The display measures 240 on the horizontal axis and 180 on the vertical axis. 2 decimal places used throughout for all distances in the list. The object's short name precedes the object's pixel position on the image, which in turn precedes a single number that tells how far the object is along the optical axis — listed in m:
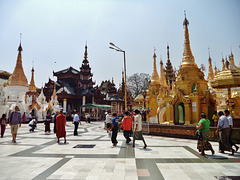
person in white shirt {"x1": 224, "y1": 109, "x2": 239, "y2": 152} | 6.65
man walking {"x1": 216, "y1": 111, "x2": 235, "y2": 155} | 6.58
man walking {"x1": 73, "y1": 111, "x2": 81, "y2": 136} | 12.27
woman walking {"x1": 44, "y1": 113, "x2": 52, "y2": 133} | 13.70
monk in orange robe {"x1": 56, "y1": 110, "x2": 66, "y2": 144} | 9.03
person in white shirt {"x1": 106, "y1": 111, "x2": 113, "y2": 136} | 11.97
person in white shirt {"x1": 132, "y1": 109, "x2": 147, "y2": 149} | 7.65
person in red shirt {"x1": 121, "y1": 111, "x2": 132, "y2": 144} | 8.45
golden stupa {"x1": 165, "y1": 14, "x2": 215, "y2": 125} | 14.05
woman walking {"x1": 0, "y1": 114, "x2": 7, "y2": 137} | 10.95
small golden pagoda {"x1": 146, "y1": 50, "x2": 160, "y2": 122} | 21.49
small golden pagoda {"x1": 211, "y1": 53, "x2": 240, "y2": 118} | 11.40
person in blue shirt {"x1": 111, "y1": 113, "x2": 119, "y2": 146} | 8.34
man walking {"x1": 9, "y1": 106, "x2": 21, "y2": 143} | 9.21
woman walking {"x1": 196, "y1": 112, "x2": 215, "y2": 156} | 6.33
